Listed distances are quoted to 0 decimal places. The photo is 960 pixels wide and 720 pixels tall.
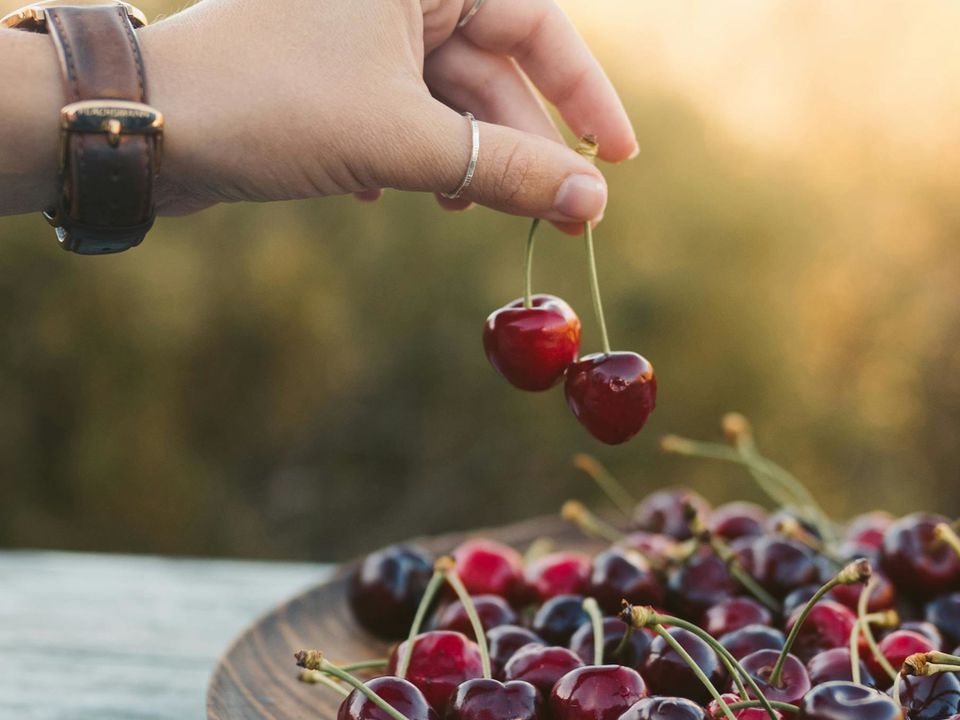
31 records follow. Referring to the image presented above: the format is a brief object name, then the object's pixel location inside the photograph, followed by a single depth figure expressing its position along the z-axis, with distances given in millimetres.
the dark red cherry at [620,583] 452
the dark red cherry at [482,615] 454
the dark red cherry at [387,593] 481
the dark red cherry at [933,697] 387
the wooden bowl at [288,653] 415
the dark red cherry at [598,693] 378
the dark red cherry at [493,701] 381
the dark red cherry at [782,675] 392
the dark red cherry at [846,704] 346
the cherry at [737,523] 518
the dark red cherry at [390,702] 381
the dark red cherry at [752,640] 416
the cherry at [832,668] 405
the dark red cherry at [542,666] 405
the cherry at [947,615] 450
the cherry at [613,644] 416
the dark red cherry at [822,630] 431
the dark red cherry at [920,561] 467
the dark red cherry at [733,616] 440
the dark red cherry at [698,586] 458
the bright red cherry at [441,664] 413
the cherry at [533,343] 422
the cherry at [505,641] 432
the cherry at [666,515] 539
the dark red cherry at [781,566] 464
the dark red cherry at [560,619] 446
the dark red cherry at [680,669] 399
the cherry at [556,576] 481
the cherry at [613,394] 409
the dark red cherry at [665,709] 357
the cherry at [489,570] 494
